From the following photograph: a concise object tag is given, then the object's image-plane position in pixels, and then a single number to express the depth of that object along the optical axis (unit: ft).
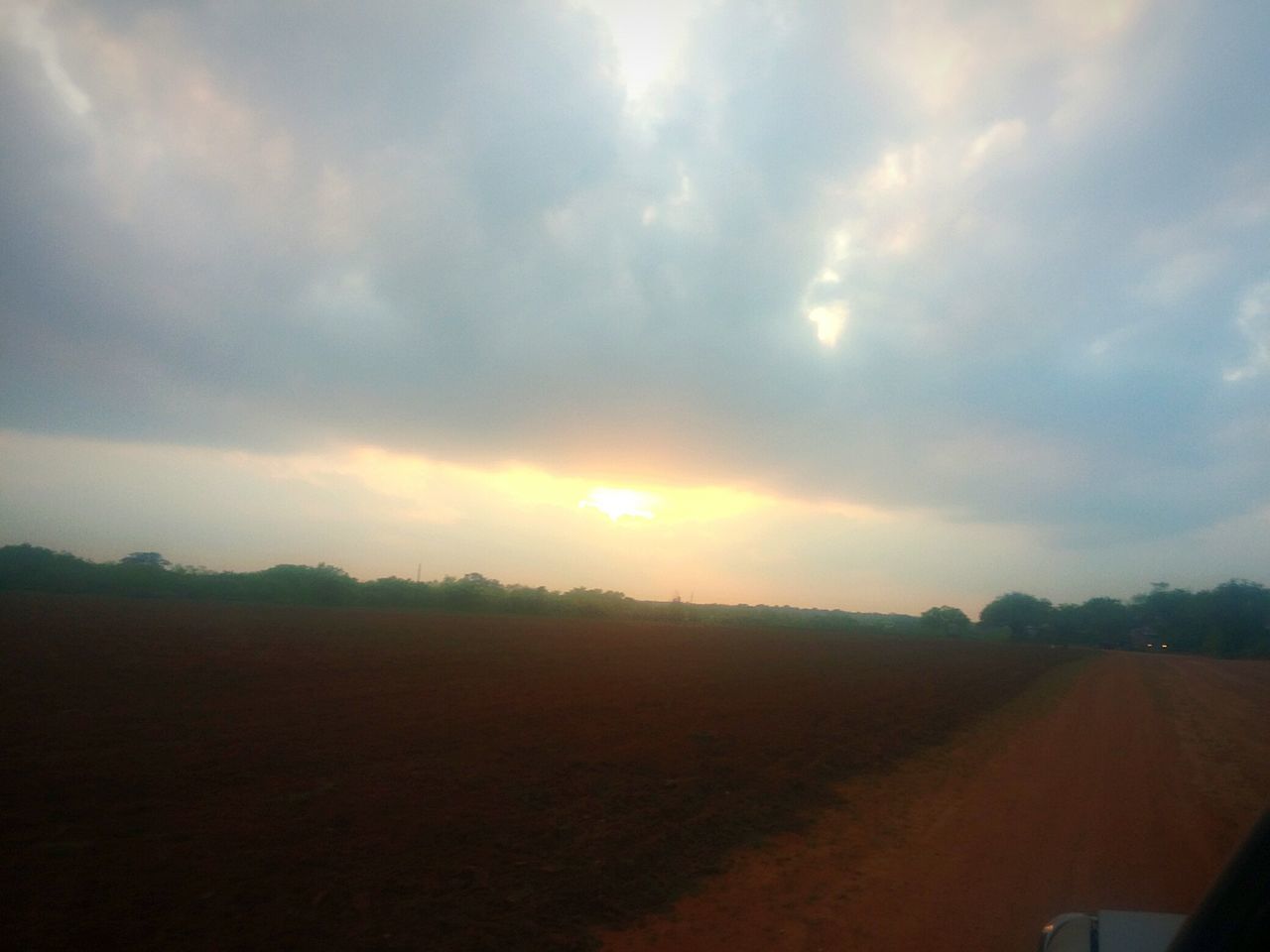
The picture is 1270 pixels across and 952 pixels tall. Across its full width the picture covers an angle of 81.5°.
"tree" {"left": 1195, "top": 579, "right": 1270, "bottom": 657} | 266.77
